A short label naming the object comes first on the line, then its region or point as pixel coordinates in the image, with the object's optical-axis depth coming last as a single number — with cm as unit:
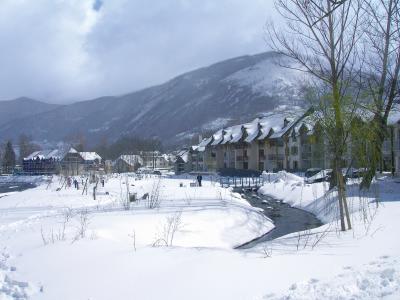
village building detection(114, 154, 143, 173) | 12731
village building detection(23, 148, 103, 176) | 12120
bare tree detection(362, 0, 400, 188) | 2089
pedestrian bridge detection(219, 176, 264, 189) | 5045
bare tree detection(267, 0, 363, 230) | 1210
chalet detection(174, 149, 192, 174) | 10538
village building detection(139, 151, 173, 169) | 14488
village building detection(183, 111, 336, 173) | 7131
